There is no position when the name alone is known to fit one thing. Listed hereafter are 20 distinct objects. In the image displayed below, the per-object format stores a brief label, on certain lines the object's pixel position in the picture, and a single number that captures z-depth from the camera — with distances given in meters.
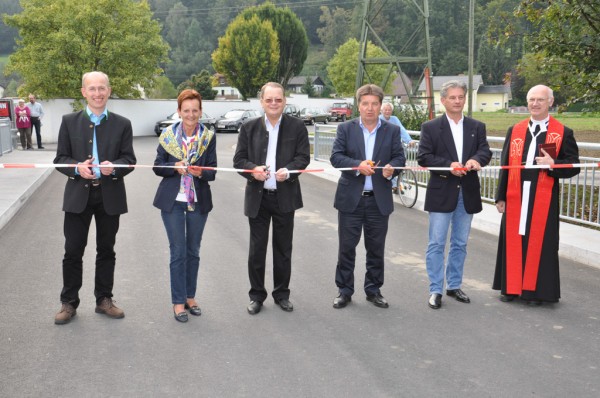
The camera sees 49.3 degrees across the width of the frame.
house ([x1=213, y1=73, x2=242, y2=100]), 116.60
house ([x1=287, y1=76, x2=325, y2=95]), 127.04
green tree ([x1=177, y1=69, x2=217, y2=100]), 67.88
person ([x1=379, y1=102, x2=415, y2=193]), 12.19
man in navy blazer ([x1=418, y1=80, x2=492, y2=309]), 5.93
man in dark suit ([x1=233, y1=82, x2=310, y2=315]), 5.67
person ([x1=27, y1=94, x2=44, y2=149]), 24.95
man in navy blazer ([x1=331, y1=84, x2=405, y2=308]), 5.84
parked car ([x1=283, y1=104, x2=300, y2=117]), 46.56
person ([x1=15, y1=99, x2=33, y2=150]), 23.81
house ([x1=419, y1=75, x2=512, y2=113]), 122.88
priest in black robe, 5.89
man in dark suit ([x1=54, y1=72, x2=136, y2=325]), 5.26
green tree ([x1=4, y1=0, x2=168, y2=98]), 31.66
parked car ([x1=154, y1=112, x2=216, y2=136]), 37.37
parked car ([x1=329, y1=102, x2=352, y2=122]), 59.81
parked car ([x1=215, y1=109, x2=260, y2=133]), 41.97
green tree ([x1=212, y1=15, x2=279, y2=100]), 65.94
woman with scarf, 5.36
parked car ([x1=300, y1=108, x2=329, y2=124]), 51.34
